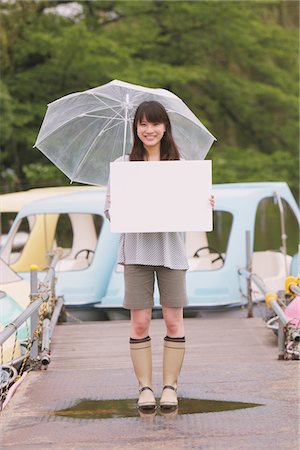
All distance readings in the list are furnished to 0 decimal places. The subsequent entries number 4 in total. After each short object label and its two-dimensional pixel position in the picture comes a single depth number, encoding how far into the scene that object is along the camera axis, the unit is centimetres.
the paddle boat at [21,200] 1402
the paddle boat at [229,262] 1167
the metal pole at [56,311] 869
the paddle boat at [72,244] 1214
